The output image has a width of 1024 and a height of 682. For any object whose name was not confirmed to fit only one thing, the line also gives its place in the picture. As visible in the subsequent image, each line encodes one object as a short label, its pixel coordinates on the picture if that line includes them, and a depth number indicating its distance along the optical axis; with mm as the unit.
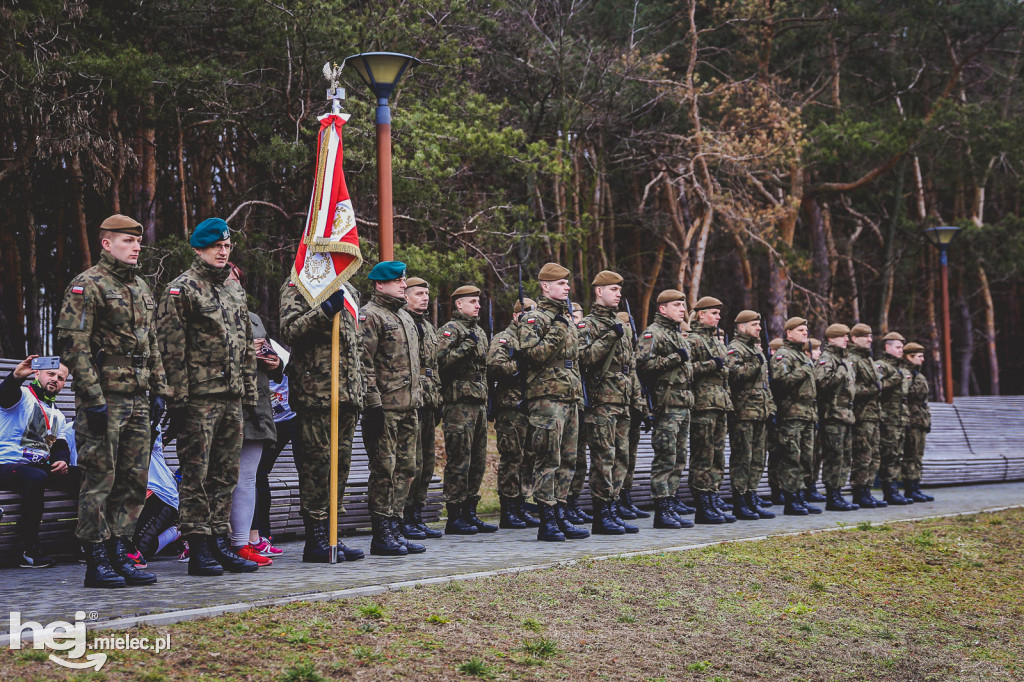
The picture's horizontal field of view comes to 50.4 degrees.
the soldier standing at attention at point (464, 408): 10617
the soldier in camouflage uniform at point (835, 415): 13617
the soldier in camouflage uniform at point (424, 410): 9924
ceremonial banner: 8133
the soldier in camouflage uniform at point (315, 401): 8102
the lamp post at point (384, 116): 10828
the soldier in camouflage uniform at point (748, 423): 12336
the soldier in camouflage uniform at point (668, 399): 11070
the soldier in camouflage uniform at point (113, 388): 6680
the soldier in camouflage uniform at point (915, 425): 15445
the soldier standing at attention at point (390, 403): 8602
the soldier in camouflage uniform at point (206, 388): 7203
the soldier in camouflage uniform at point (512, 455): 11055
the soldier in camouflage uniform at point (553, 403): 9695
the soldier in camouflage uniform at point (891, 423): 14883
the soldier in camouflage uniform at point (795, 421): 12891
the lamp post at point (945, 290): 25719
